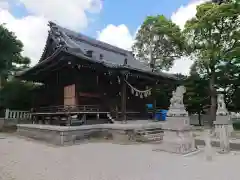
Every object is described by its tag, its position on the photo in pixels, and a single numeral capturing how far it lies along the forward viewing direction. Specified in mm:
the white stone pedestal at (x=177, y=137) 7625
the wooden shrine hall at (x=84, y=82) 12761
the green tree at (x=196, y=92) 20797
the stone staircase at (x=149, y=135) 10555
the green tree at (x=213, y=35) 17331
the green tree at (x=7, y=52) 18578
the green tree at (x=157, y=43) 24530
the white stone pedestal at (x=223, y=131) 8000
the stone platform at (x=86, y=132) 9914
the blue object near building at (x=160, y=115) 18109
